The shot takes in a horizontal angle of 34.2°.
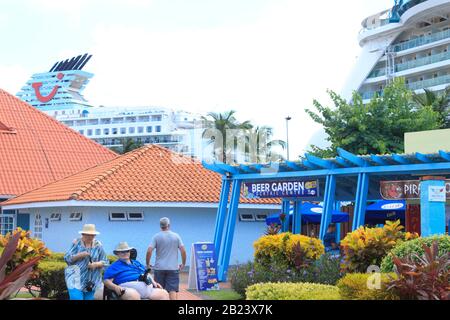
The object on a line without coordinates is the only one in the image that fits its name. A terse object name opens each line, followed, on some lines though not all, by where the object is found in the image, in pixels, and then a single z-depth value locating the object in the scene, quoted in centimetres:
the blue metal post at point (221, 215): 1881
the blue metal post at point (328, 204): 1619
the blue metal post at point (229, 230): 1831
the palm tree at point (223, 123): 5730
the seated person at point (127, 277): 996
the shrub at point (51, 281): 1386
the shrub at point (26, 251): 1269
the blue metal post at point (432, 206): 1228
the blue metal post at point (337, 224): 2364
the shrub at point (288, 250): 1424
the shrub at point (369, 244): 1213
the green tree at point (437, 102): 4324
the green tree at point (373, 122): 2979
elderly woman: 992
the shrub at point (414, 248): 971
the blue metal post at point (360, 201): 1548
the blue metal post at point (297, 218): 2109
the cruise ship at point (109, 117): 13738
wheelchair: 977
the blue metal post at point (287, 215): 2152
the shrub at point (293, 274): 1331
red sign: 1404
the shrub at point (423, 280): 705
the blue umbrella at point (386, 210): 2092
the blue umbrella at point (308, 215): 2211
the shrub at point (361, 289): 755
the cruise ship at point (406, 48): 7069
